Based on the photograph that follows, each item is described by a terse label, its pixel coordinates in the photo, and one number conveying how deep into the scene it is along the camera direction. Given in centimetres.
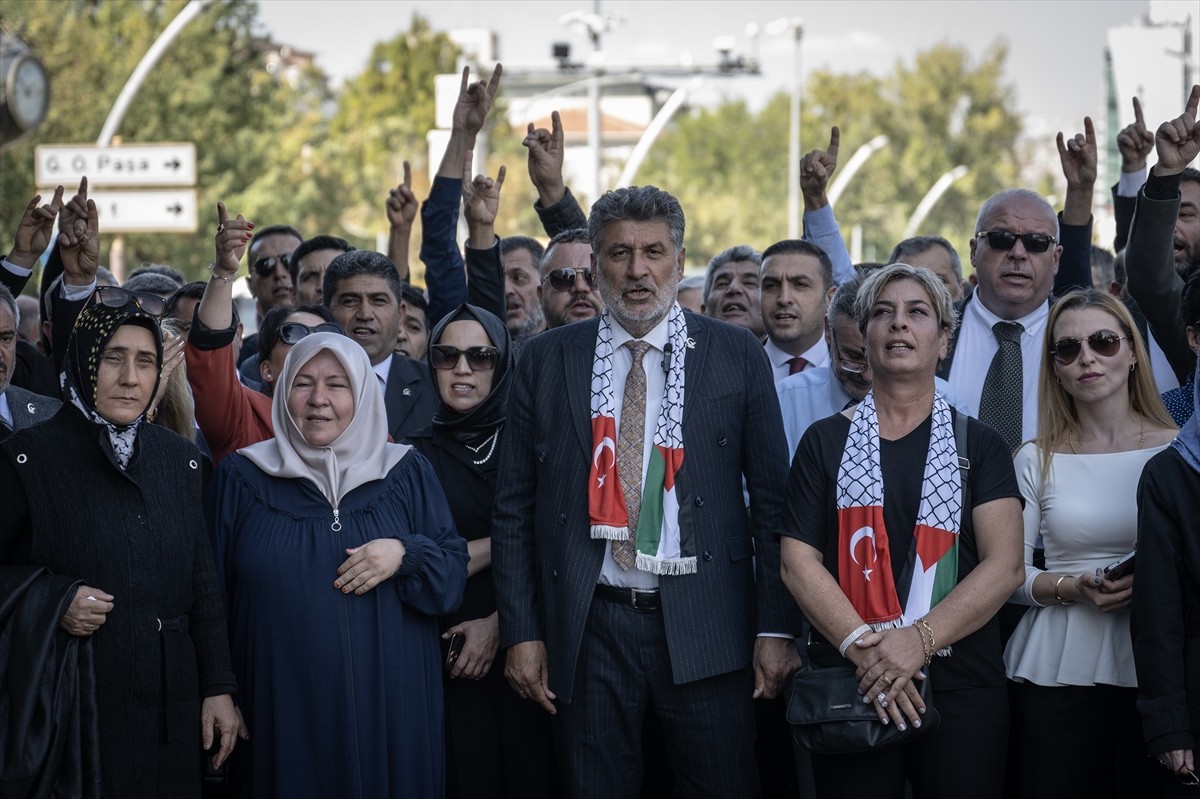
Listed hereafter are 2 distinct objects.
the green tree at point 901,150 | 5228
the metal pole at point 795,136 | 3947
